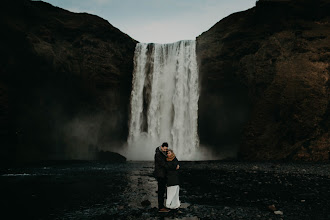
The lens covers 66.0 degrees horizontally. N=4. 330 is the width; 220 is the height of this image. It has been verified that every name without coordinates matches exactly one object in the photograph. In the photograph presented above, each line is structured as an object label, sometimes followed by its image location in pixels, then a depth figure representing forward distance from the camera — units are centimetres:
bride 756
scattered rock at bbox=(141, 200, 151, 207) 845
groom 756
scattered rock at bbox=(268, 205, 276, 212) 757
